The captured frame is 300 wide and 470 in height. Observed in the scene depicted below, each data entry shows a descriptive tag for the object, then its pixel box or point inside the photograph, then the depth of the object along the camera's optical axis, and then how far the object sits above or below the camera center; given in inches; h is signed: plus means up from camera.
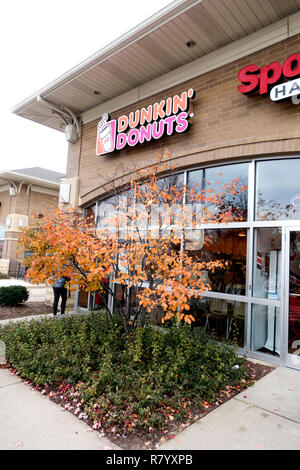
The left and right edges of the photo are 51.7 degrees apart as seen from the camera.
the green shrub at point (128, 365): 137.1 -56.5
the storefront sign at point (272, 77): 205.6 +136.8
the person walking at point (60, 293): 313.7 -35.3
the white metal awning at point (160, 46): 218.1 +183.7
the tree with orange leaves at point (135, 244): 184.4 +11.6
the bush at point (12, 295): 375.9 -47.9
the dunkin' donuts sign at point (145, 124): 270.1 +135.8
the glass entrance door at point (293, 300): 204.1 -18.0
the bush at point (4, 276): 729.7 -48.7
